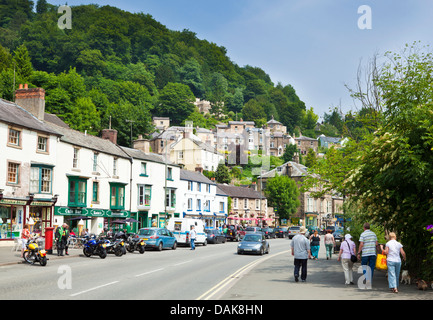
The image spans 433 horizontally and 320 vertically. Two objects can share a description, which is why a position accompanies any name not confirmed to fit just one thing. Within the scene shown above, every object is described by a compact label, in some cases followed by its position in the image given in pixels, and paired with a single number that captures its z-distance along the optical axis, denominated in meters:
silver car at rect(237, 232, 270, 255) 31.02
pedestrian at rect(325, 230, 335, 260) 27.11
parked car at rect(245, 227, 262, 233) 55.29
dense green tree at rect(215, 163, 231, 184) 101.62
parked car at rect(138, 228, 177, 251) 32.66
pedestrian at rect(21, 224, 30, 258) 25.59
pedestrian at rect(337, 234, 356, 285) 15.12
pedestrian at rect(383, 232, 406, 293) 13.21
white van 39.06
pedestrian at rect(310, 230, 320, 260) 27.47
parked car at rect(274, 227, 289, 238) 67.50
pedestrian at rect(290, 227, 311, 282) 15.33
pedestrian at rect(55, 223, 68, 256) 25.92
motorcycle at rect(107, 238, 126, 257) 27.28
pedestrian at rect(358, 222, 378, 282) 14.23
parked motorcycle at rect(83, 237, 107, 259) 25.47
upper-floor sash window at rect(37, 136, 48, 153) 34.34
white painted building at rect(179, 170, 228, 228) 59.78
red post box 27.12
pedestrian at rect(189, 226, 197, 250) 35.06
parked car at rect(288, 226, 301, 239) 60.01
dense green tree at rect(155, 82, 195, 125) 155.50
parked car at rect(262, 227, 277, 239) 61.91
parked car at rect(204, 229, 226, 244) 46.03
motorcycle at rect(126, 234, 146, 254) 30.34
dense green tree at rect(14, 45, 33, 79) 74.15
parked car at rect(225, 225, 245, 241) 53.50
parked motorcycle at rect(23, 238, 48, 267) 20.75
